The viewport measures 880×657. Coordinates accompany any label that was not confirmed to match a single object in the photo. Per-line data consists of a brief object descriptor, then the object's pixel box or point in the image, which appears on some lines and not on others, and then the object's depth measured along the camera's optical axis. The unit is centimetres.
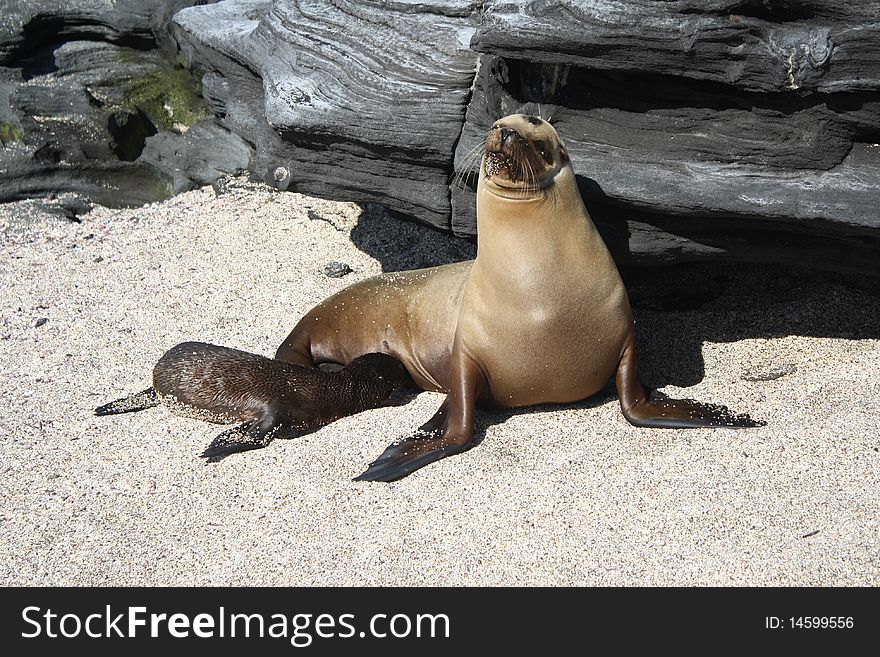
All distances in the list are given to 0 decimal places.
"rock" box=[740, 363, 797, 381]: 489
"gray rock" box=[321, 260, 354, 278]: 655
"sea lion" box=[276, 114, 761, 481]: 444
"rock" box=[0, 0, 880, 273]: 407
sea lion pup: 477
